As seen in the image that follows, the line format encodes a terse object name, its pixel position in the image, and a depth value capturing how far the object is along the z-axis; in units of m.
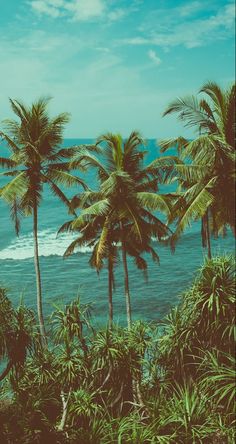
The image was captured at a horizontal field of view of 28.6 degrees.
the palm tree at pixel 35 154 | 20.61
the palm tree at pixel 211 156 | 15.70
